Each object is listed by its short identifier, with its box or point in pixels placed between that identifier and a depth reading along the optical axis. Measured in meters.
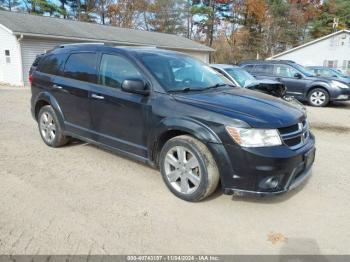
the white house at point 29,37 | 17.59
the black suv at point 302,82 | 12.04
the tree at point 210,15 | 46.31
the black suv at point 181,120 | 3.42
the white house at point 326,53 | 33.75
